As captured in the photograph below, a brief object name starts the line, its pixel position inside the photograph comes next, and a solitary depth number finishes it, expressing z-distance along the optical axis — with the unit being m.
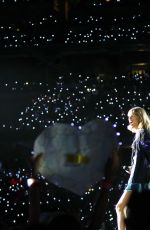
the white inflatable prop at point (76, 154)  7.24
